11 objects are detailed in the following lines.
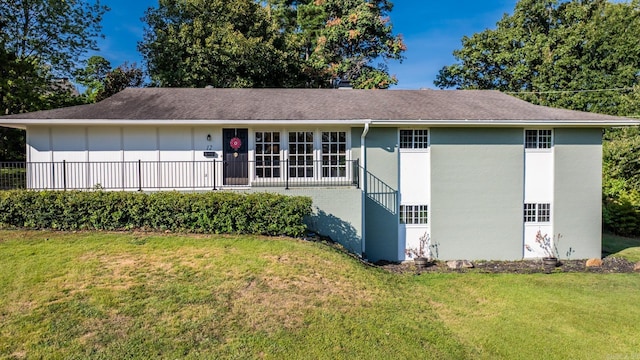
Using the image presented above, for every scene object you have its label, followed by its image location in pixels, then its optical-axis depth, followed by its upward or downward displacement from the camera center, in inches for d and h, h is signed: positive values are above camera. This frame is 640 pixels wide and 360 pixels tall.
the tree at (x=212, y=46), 660.1 +255.8
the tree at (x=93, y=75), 816.3 +260.7
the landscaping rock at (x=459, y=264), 378.9 -117.9
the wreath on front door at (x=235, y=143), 402.3 +31.2
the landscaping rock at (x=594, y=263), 390.3 -118.6
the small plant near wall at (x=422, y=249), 407.2 -104.8
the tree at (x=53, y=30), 700.7 +324.2
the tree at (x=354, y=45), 779.4 +312.3
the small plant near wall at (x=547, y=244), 412.8 -100.5
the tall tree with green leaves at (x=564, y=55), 864.9 +311.5
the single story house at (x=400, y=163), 384.5 +5.9
